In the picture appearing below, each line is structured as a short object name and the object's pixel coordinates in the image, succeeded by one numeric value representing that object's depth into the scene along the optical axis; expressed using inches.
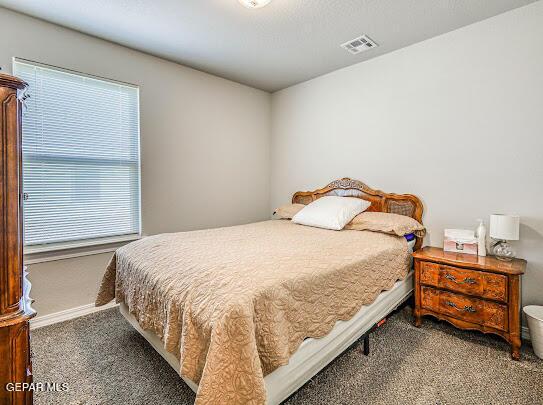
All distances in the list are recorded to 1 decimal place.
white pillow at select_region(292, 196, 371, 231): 106.5
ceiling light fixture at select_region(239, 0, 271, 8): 79.1
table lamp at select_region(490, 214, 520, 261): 79.4
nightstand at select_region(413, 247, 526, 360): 74.5
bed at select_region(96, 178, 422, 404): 43.6
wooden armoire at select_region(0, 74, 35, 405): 35.3
